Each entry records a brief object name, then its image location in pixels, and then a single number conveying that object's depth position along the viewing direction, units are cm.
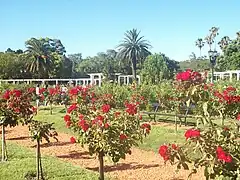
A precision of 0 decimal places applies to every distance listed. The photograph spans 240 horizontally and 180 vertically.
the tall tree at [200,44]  5809
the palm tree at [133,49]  5719
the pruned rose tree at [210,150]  358
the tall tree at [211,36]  5422
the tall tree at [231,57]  4516
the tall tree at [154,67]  4888
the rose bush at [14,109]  796
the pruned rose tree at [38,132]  659
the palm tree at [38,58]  5012
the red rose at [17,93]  797
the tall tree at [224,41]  5764
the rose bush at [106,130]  582
